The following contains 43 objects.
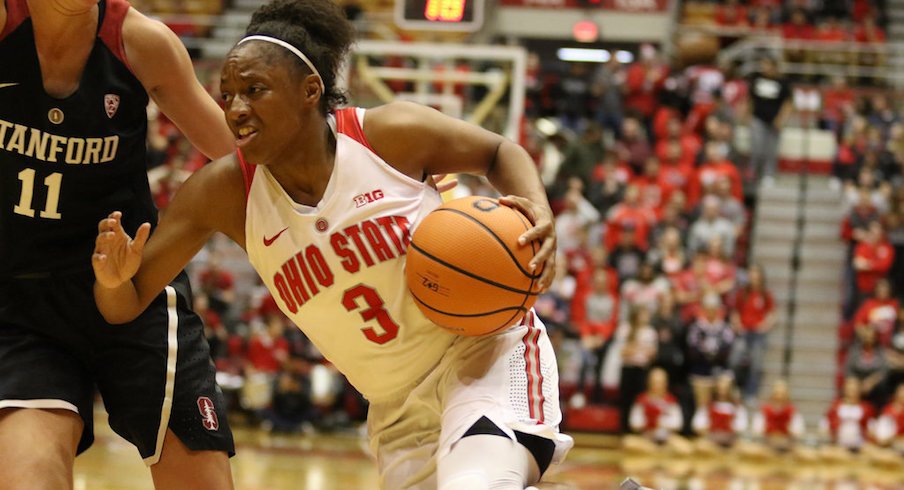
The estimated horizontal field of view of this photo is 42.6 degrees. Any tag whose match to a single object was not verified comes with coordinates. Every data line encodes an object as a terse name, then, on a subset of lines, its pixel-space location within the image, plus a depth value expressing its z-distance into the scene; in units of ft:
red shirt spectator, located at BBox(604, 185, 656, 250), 42.80
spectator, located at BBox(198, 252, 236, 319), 41.01
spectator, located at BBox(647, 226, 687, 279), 41.75
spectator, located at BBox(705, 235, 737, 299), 41.34
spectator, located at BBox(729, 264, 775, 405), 39.78
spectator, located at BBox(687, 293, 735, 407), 38.55
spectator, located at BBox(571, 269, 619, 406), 38.58
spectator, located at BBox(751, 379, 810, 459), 37.99
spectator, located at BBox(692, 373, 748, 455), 37.65
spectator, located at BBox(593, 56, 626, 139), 50.57
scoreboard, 38.01
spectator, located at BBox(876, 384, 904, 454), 37.38
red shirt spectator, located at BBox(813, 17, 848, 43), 58.90
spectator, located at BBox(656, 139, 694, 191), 45.80
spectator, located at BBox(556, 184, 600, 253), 43.04
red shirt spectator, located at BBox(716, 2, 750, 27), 60.44
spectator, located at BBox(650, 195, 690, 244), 43.29
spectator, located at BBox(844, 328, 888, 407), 38.96
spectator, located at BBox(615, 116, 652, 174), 48.01
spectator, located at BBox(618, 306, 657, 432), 38.09
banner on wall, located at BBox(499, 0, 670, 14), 58.85
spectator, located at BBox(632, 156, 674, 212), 44.91
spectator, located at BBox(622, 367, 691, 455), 37.50
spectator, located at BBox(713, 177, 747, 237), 44.75
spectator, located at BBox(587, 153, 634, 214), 44.83
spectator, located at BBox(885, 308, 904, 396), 39.06
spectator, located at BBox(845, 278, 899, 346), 40.22
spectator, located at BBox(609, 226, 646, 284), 41.68
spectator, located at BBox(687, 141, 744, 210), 45.29
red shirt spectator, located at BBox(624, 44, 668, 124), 51.25
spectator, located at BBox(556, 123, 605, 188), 46.26
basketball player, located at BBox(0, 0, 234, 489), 10.96
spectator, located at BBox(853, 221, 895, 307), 43.21
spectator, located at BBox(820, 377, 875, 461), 37.65
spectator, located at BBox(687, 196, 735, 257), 43.11
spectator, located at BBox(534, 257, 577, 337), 38.91
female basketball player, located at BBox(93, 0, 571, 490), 11.19
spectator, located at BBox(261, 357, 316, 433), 38.70
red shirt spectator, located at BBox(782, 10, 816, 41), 59.31
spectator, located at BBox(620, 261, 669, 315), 39.75
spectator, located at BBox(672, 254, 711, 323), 39.73
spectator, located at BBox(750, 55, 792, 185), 48.06
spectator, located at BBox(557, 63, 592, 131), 50.98
